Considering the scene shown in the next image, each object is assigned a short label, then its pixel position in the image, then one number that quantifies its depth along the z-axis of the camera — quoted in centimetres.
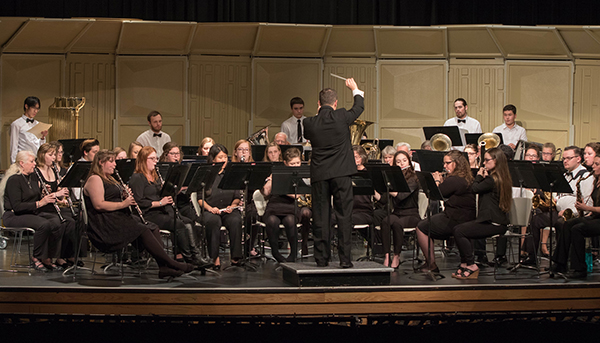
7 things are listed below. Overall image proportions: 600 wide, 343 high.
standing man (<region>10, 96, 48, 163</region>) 1594
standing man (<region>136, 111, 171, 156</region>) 1728
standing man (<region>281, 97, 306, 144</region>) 1819
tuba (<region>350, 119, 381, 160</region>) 1661
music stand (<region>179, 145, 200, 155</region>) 1645
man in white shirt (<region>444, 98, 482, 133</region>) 1775
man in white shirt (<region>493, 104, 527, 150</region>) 1731
